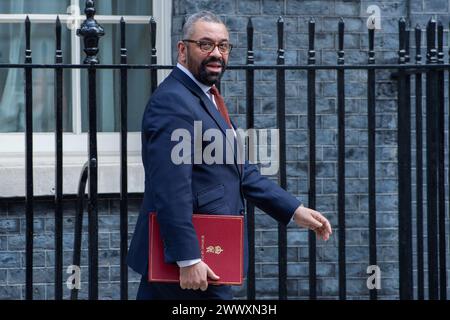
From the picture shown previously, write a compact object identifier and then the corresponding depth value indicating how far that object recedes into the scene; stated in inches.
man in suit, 388.5
